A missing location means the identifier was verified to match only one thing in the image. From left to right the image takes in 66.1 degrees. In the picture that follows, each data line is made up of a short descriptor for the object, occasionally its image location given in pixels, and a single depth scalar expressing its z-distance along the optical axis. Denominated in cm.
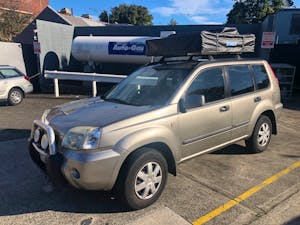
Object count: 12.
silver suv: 251
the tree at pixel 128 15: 4447
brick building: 3014
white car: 802
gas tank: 1008
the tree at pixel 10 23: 2498
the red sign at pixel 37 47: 1043
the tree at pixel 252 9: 2754
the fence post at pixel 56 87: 967
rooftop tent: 353
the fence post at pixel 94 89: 921
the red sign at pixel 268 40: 792
